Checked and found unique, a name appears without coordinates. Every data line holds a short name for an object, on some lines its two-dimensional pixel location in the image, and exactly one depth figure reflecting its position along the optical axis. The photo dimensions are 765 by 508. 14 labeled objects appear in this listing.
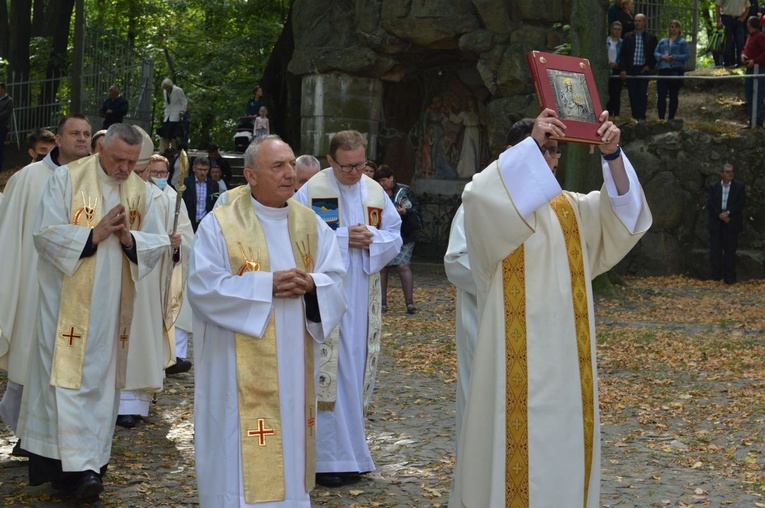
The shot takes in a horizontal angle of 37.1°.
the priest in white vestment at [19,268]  7.30
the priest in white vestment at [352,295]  6.91
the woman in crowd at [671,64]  19.62
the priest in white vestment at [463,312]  5.62
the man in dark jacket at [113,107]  22.69
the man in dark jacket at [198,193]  15.05
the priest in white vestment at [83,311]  6.27
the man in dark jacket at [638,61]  19.45
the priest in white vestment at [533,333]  4.83
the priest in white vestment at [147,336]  7.07
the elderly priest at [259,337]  5.04
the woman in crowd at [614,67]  19.48
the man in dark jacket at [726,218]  18.03
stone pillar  21.27
